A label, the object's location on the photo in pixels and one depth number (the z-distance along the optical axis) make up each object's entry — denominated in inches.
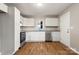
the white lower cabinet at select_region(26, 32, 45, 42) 150.2
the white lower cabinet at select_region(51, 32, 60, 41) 152.1
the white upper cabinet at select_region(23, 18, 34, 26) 157.9
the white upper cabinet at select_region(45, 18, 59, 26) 159.1
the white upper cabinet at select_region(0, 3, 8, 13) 63.3
